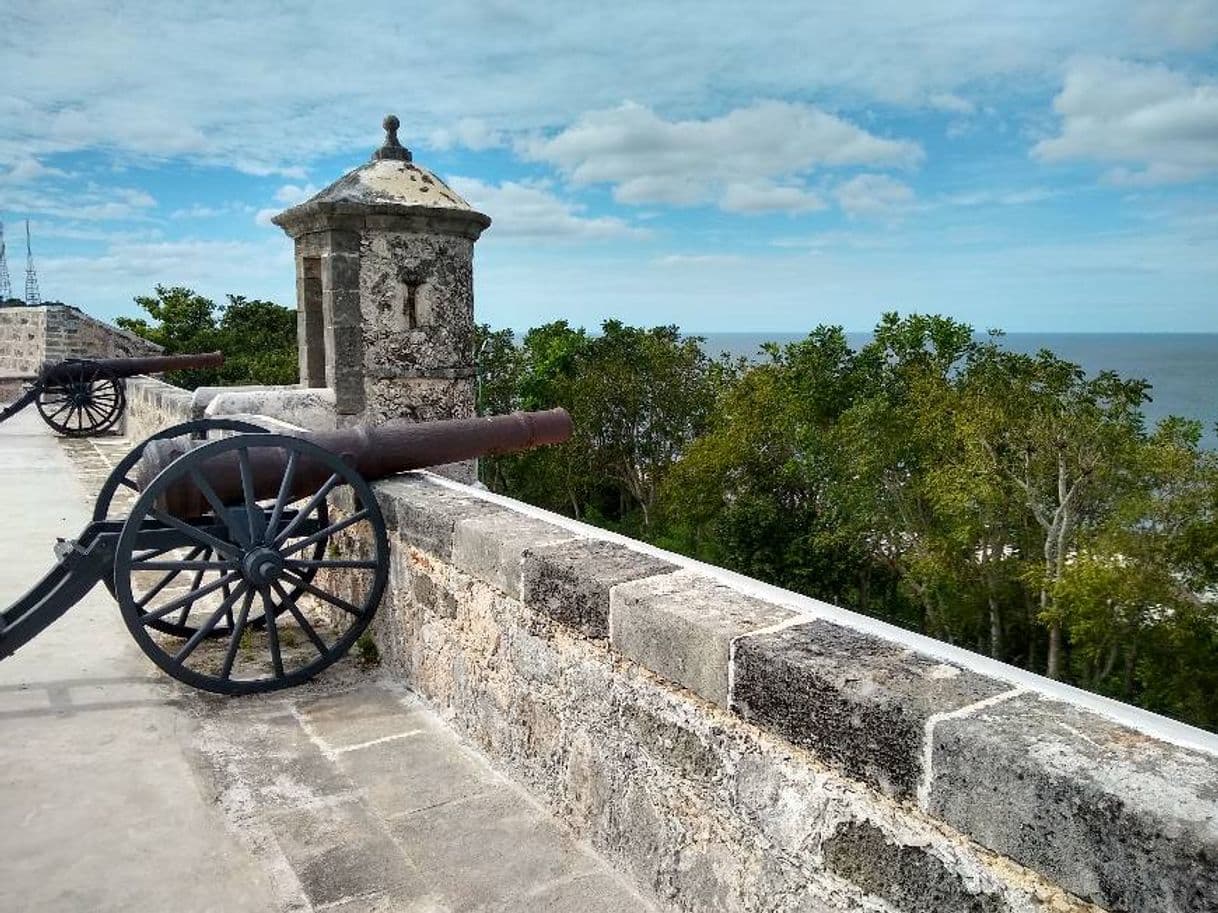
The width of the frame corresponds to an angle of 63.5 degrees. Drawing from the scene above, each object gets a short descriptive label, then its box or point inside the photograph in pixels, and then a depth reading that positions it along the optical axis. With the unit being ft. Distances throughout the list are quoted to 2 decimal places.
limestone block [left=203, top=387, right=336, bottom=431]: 23.29
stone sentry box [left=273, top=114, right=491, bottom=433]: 23.35
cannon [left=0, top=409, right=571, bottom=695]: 11.01
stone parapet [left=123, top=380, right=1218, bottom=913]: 4.59
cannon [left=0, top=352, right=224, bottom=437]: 41.32
